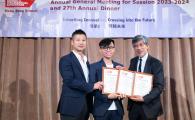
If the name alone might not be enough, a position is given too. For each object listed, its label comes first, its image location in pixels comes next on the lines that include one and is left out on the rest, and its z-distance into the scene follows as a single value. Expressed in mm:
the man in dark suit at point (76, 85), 2494
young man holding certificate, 2496
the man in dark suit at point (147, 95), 2521
